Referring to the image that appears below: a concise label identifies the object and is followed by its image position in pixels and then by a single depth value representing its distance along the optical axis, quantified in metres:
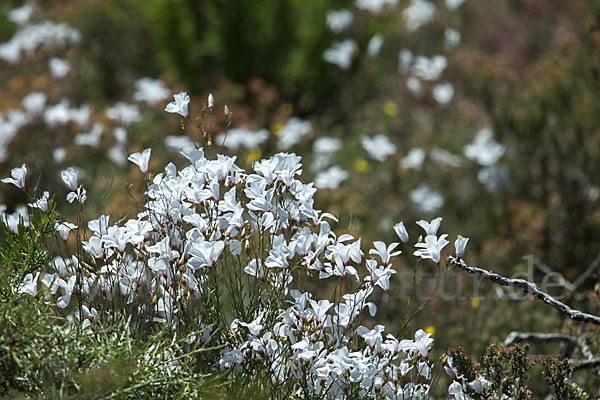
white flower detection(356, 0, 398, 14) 15.25
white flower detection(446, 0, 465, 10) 15.22
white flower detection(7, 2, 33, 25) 15.33
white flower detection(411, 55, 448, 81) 12.99
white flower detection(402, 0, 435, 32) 16.31
